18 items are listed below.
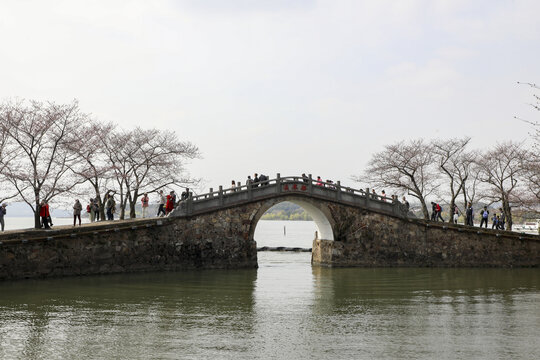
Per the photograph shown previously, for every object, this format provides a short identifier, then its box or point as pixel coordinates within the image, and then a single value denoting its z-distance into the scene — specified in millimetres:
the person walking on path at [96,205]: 39831
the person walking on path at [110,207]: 37469
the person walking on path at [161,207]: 38250
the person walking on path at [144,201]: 39094
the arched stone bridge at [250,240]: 30984
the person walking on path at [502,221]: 44744
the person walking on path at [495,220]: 43219
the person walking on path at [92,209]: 39719
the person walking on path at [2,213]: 32094
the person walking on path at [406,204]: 39831
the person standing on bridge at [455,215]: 44438
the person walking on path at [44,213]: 31750
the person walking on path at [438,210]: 41375
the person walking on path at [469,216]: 40469
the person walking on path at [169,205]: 36000
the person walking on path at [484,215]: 41509
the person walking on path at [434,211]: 41584
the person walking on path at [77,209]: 33281
